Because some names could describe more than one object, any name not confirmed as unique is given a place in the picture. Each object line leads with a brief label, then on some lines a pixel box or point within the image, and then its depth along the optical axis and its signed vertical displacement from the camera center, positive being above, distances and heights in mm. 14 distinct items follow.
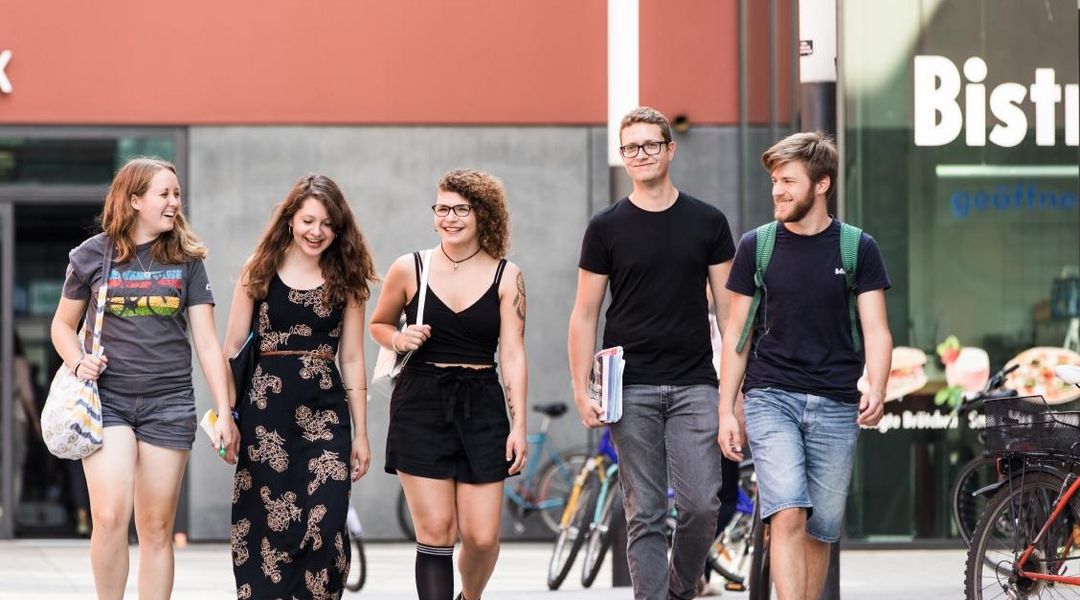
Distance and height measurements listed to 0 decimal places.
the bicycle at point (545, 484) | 26719 -1005
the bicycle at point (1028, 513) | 12664 -597
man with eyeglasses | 12422 +1
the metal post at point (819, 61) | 14187 +1267
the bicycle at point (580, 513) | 19141 -921
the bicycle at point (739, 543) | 18297 -1033
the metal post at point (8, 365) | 25687 -27
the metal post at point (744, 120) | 26219 +1891
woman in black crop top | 12117 -109
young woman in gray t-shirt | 12031 +2
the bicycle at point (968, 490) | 19609 -810
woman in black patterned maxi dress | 12211 -299
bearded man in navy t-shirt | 11797 -8
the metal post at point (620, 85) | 17812 +1483
